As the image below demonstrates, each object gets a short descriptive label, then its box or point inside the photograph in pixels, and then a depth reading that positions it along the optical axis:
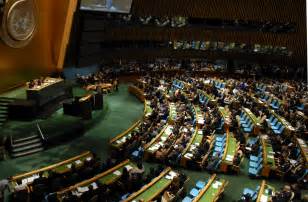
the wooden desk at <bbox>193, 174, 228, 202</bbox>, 9.24
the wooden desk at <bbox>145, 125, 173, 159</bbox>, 12.37
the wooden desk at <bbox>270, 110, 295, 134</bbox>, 14.87
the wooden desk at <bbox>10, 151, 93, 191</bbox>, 9.51
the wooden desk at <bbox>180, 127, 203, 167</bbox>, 12.04
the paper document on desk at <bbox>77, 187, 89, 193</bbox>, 9.13
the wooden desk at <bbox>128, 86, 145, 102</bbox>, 20.44
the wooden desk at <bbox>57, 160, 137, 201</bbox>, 9.11
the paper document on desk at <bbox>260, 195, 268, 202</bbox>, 9.30
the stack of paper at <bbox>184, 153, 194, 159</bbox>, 12.02
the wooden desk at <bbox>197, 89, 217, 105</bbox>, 18.62
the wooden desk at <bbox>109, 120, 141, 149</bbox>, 12.76
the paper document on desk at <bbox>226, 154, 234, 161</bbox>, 11.99
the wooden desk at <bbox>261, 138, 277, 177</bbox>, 11.62
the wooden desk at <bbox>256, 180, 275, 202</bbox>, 9.39
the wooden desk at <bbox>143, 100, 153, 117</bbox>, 16.45
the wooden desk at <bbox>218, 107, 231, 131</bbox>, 15.38
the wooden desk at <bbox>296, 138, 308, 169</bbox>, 12.12
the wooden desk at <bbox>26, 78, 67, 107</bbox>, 13.98
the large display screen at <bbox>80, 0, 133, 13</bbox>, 15.91
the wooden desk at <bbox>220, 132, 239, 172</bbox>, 11.81
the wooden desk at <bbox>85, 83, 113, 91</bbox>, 20.66
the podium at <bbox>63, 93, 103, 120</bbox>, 14.88
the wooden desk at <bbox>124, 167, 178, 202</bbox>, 9.03
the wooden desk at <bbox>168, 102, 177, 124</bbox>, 15.34
